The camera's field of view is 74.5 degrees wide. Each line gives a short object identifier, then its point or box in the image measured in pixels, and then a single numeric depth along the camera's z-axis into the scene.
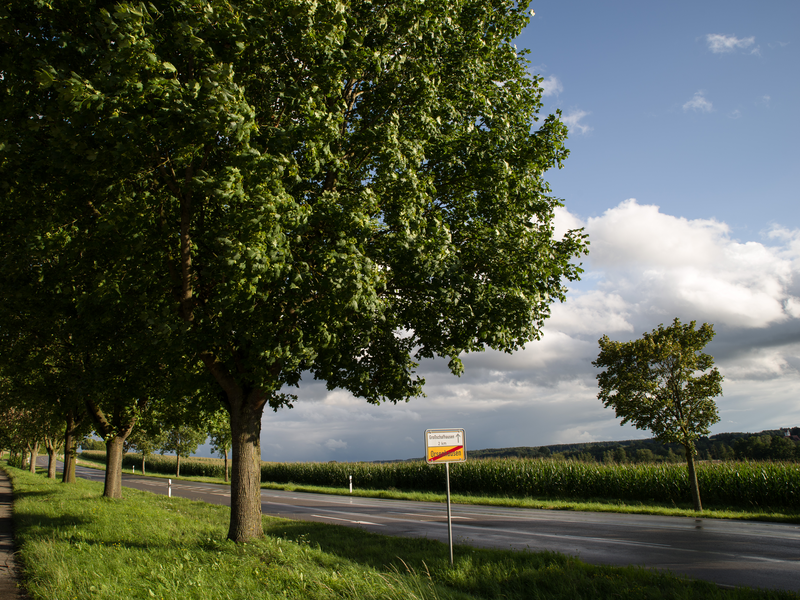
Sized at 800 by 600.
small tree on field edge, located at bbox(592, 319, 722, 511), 21.41
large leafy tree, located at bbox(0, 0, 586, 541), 7.79
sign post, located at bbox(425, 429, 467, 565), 9.44
